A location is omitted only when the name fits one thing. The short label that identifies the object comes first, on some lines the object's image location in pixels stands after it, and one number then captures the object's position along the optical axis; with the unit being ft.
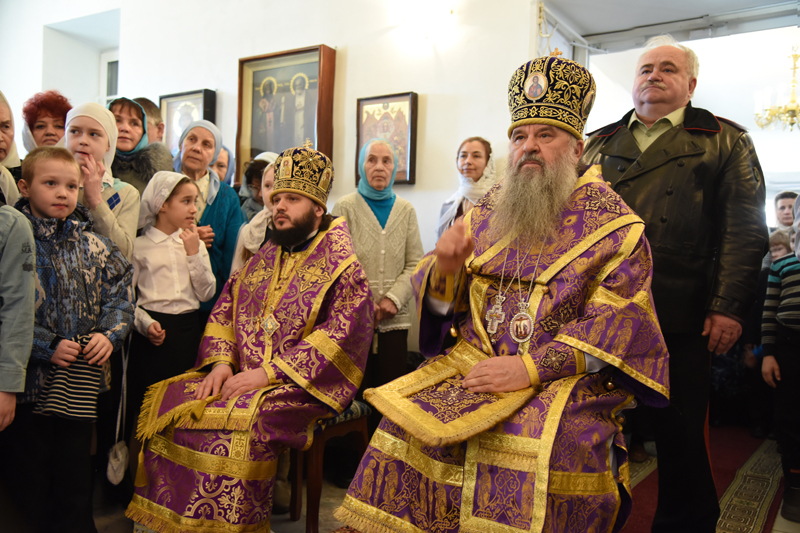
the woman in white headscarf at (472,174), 15.14
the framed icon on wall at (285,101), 18.72
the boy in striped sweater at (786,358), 11.30
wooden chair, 9.37
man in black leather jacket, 8.18
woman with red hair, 11.40
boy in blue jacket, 8.23
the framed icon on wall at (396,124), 17.15
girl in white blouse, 10.44
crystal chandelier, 25.40
